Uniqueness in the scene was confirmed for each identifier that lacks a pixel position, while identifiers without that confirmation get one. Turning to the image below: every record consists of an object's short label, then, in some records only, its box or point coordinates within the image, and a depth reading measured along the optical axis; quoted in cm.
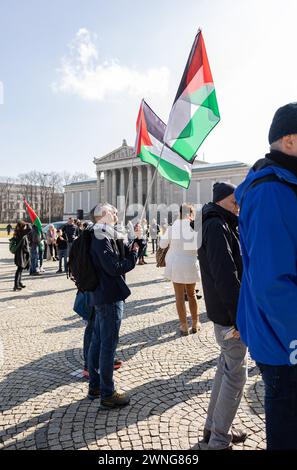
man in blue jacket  153
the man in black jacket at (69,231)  1255
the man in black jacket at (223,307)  252
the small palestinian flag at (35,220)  1222
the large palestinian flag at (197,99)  541
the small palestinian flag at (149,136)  727
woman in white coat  530
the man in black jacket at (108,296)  317
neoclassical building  6550
